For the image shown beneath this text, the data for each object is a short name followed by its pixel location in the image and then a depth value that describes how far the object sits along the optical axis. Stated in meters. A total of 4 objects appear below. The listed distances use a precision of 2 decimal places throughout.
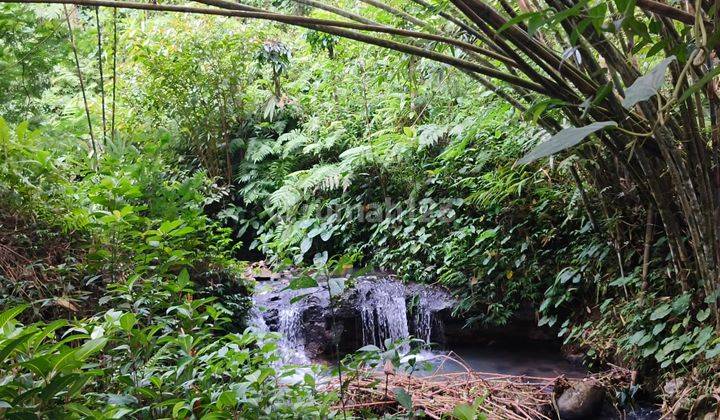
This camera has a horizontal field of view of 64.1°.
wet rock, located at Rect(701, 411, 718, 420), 2.47
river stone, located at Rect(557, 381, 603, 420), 3.07
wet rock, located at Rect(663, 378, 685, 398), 2.77
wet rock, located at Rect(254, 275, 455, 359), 4.86
